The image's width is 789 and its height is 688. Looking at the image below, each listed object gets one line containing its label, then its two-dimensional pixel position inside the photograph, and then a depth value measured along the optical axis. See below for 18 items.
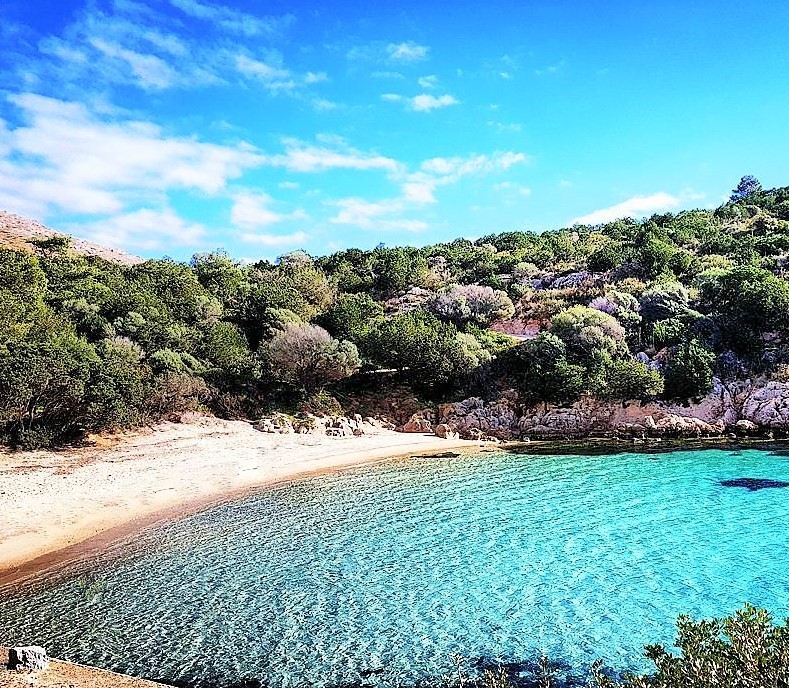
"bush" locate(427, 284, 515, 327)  54.78
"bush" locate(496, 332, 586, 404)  36.44
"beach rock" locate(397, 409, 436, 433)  37.38
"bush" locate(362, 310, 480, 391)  39.88
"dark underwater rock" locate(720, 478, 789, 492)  22.41
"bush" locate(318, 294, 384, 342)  44.84
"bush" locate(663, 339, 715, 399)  36.41
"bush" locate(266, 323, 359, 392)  38.09
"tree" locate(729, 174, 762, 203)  109.10
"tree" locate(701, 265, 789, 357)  39.25
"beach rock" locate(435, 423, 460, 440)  35.97
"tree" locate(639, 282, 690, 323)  45.09
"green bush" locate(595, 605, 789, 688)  5.17
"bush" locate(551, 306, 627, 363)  39.38
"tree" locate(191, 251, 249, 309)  51.25
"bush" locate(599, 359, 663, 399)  35.94
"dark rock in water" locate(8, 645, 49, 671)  9.17
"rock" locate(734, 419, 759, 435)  34.09
